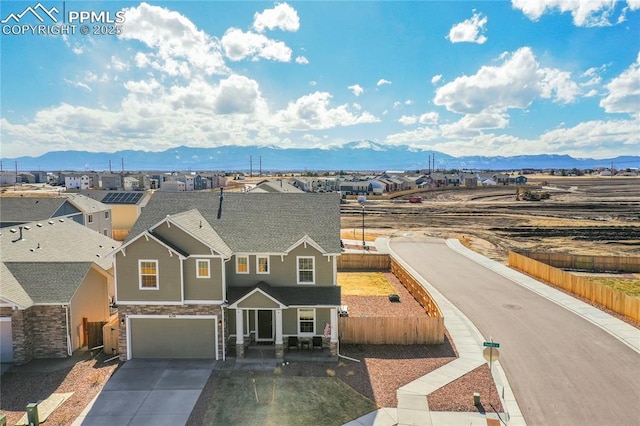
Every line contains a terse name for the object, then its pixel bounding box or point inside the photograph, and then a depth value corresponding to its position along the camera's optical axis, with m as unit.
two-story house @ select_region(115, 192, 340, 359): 20.25
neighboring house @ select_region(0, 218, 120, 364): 19.89
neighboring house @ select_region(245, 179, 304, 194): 61.20
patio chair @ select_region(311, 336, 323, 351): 21.58
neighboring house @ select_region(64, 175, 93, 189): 141.57
